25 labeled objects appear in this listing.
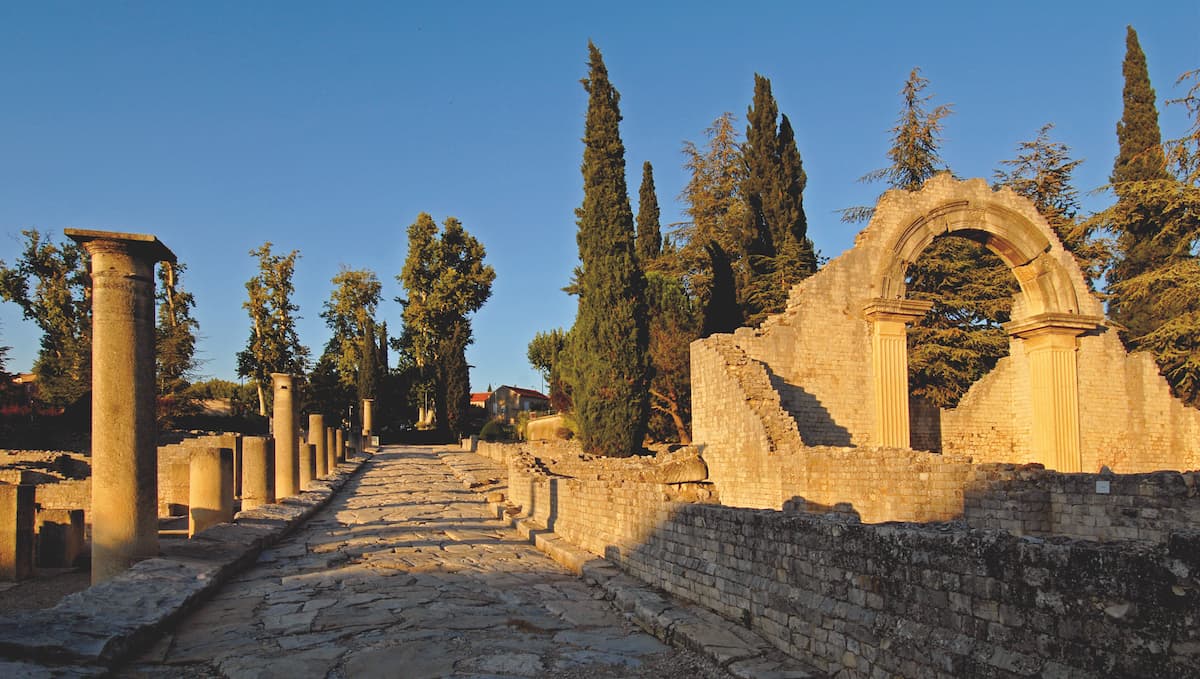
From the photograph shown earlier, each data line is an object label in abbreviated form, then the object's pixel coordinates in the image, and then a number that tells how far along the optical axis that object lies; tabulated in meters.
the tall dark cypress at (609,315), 22.39
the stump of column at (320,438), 20.06
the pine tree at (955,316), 24.45
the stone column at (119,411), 6.62
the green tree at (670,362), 25.95
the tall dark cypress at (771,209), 27.22
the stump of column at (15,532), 9.52
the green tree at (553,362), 37.17
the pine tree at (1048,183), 26.48
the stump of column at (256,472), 12.02
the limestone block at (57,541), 10.52
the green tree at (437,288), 47.91
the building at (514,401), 74.69
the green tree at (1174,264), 19.44
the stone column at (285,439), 14.20
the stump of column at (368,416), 43.16
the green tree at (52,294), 39.16
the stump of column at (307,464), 17.20
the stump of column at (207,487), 9.60
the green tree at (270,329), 46.72
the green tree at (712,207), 34.81
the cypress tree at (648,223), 32.50
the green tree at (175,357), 34.34
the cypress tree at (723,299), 25.41
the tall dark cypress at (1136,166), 25.09
